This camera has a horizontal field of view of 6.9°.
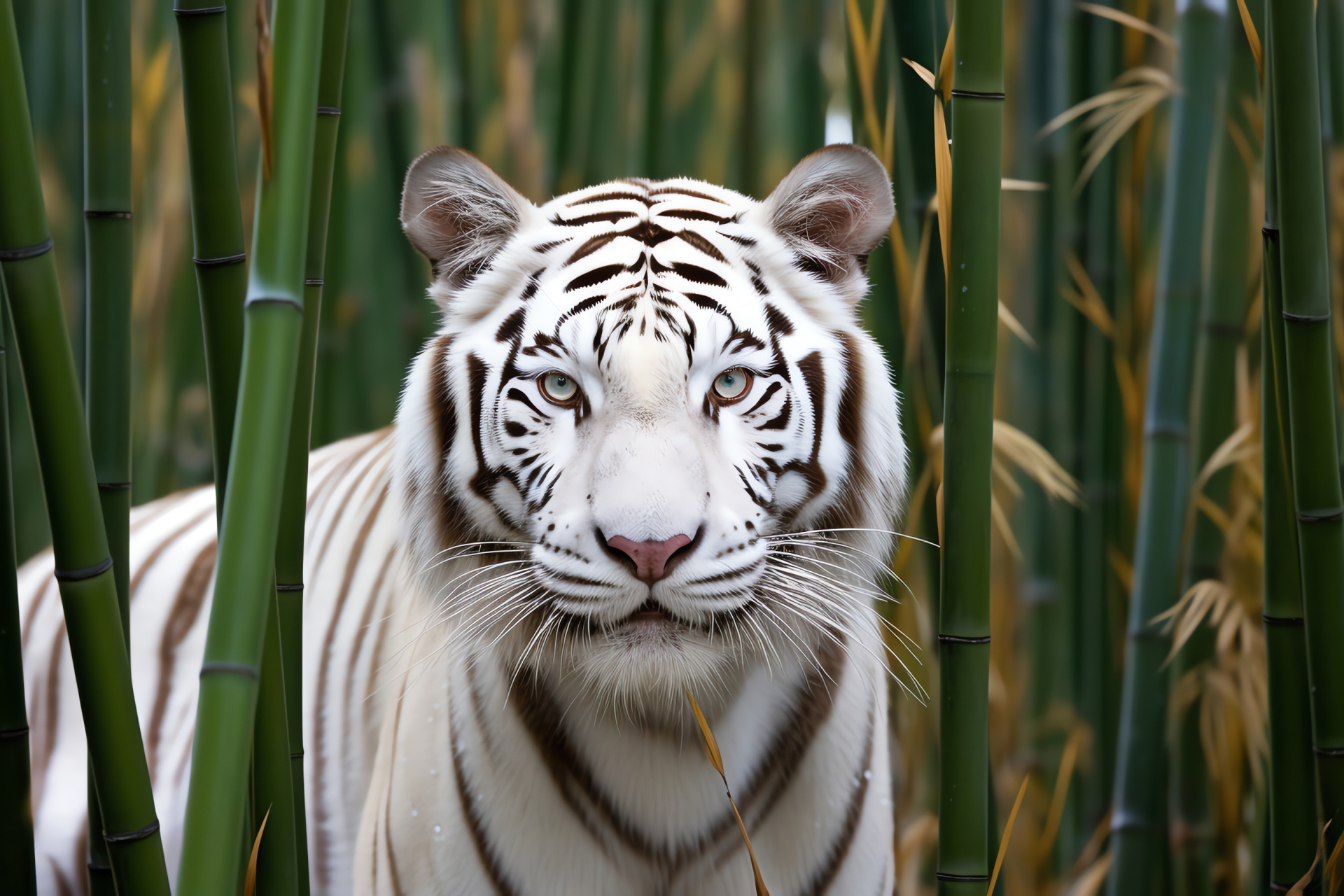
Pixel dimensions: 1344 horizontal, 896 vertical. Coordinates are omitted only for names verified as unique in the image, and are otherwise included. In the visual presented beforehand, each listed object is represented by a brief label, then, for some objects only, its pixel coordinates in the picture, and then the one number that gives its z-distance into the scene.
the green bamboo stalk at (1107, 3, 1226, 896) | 7.13
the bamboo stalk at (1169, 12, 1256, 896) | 7.12
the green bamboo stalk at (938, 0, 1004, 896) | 6.65
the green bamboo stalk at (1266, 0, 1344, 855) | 6.76
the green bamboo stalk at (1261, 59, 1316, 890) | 6.89
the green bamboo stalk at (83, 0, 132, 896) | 6.75
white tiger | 6.79
